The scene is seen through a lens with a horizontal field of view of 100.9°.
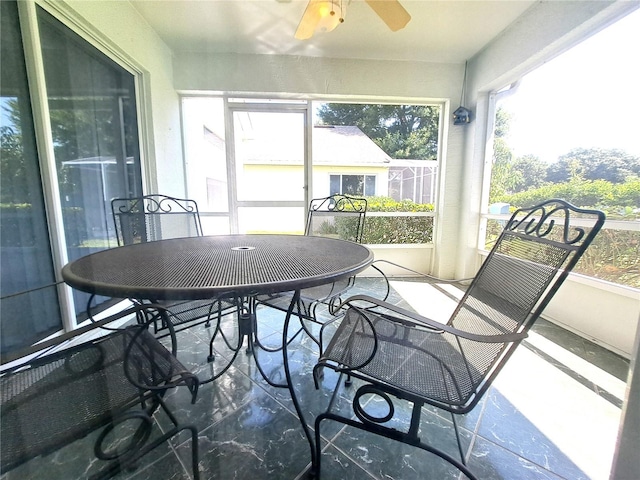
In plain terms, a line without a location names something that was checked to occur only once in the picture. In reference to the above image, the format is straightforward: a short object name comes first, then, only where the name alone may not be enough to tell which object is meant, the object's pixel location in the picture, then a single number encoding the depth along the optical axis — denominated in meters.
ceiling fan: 1.70
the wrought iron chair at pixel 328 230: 1.74
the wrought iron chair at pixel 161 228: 1.58
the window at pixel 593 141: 1.81
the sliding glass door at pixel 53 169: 1.39
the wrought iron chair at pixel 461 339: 0.86
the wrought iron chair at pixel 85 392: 0.68
